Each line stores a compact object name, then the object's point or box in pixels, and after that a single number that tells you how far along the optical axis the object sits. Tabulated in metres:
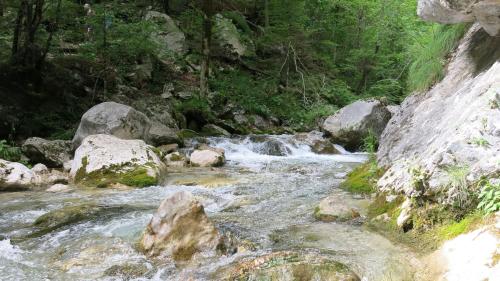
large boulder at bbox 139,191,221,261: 4.72
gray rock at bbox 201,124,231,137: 16.20
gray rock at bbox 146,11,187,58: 20.36
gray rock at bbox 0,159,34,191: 8.77
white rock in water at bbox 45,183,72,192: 8.65
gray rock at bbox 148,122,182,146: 13.38
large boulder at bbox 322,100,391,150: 15.48
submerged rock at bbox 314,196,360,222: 5.75
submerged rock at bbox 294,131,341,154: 14.72
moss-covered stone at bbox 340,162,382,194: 7.26
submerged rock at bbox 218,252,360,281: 3.81
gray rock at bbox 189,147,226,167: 11.68
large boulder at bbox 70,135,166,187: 9.13
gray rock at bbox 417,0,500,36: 5.46
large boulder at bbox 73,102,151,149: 12.01
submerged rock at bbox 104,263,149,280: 4.34
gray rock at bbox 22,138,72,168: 11.09
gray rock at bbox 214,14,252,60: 21.77
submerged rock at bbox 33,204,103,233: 6.02
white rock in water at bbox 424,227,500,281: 3.30
